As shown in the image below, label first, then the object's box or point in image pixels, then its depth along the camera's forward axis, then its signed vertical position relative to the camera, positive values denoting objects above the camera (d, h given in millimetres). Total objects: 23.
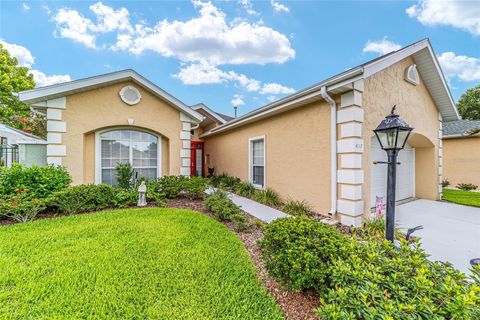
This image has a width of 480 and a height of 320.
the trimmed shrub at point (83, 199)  5664 -1132
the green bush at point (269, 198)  7465 -1442
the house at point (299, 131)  5285 +994
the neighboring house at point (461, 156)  11477 +218
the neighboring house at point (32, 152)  6602 +238
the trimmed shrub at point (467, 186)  11367 -1505
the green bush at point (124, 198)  6492 -1260
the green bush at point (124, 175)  7207 -559
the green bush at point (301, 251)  2419 -1182
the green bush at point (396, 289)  1549 -1123
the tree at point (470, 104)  24156 +6755
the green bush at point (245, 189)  8814 -1329
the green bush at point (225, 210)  5184 -1418
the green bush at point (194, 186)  7473 -991
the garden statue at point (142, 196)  6609 -1202
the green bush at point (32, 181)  5543 -598
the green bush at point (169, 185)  7410 -940
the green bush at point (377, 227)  4792 -1628
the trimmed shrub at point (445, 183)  11883 -1348
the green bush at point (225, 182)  10152 -1172
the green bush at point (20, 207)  5023 -1184
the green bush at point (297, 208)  6234 -1509
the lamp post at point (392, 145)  3141 +233
